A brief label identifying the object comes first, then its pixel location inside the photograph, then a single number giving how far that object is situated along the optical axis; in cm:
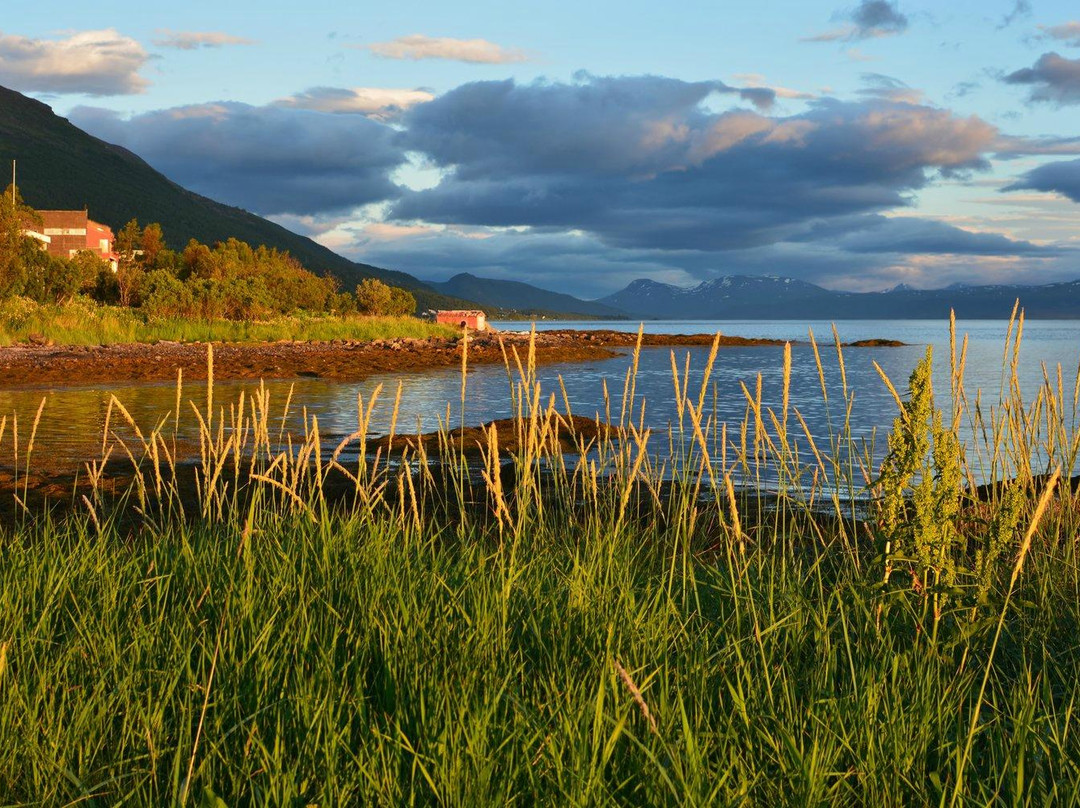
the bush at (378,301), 6750
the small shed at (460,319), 7144
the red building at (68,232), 8956
